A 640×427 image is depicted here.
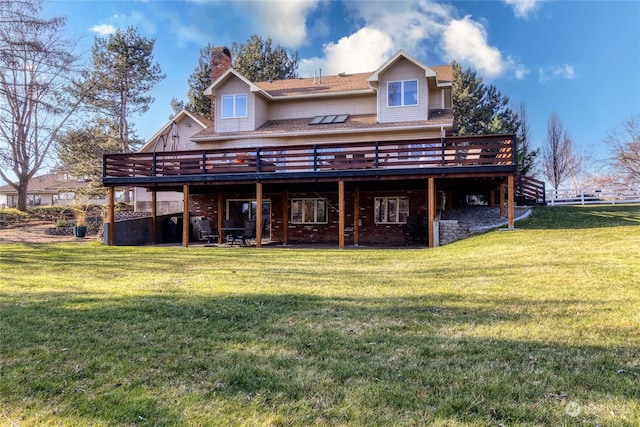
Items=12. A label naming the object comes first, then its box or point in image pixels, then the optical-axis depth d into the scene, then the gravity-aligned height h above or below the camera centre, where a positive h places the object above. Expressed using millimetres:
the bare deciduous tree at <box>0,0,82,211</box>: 12797 +5347
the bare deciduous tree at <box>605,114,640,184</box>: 28716 +4929
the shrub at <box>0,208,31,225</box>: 22500 +20
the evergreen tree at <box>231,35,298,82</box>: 31828 +12359
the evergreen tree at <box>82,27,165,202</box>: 29031 +10589
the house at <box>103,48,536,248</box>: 12953 +1862
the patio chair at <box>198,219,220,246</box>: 15406 -520
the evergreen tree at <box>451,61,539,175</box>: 30719 +8507
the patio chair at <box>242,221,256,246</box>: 14684 -514
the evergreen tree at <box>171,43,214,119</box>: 31938 +10319
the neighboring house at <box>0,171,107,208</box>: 42719 +2874
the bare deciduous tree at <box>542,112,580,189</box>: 34531 +5454
